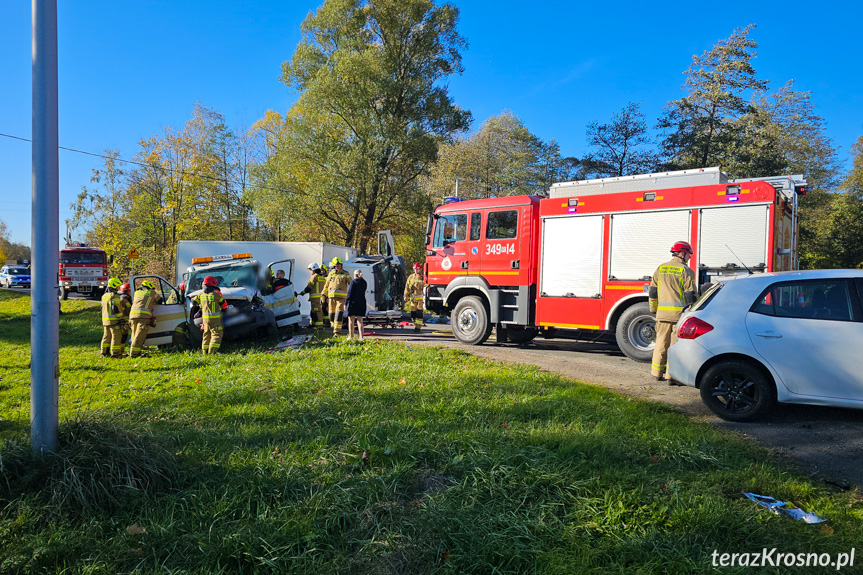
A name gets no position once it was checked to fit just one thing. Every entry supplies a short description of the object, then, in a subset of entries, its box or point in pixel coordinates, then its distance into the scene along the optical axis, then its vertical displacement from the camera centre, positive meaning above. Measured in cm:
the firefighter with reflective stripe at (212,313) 959 -72
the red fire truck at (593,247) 841 +62
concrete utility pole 342 +16
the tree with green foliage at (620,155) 2467 +592
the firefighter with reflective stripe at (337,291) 1149 -34
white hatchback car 502 -58
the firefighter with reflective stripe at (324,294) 1363 -46
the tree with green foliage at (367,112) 2428 +774
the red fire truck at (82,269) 2550 +5
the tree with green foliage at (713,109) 2172 +724
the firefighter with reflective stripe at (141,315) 966 -79
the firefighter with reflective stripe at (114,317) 977 -84
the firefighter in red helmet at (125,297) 997 -50
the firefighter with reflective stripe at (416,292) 1678 -49
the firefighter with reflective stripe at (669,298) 738 -22
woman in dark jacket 1076 -49
